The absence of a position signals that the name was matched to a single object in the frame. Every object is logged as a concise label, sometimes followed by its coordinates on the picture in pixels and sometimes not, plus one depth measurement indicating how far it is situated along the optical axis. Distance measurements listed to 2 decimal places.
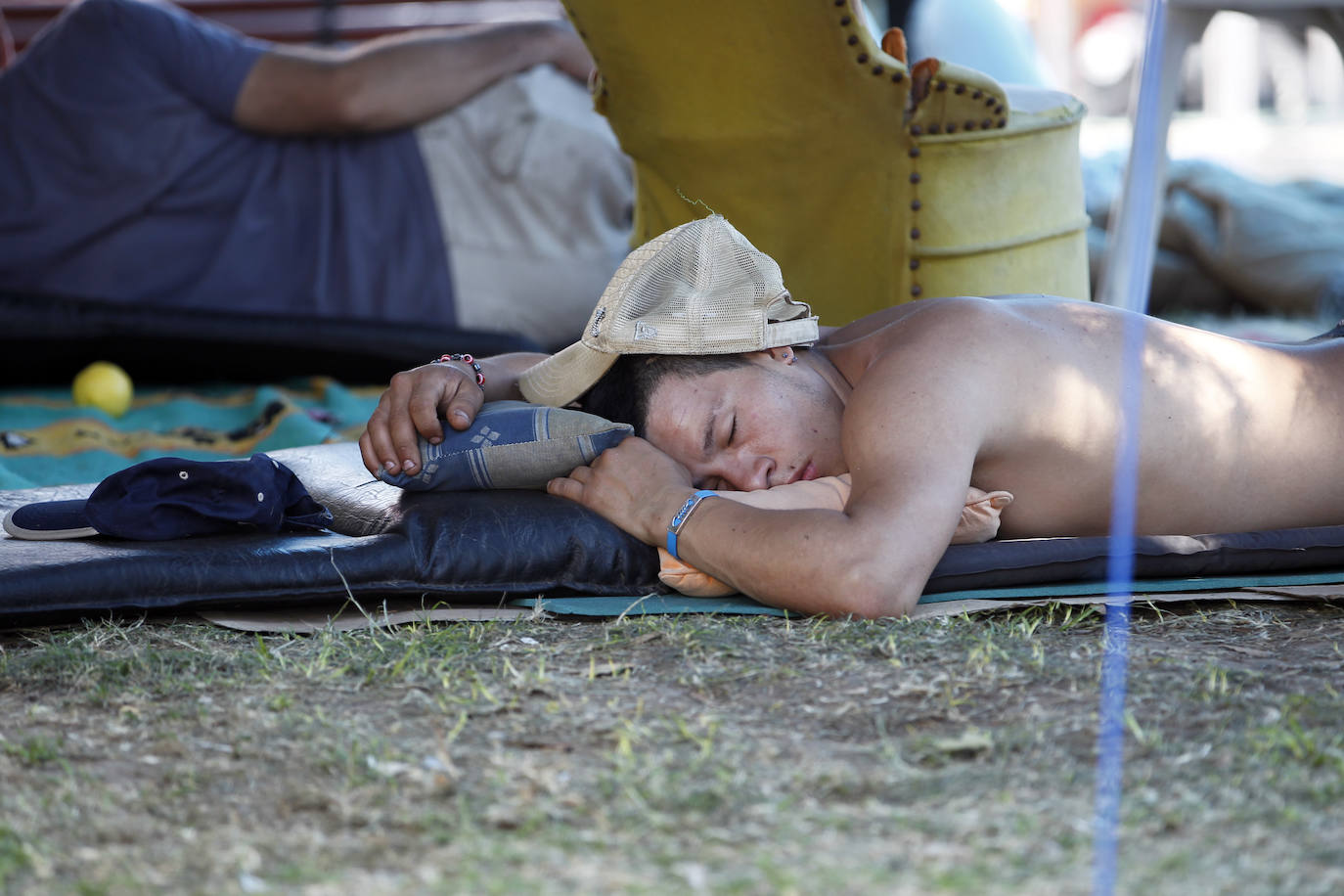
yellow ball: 8.37
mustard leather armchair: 5.96
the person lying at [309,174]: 8.90
